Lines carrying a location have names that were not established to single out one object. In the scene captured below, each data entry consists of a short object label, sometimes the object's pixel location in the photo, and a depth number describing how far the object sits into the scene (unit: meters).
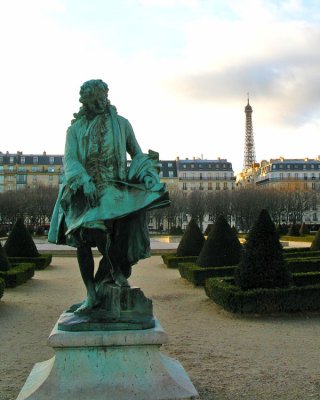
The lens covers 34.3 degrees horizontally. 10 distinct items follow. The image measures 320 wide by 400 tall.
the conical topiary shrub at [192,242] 20.43
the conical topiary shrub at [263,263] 10.65
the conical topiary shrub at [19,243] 19.95
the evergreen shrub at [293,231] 44.44
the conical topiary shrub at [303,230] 43.97
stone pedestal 4.41
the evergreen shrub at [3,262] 14.95
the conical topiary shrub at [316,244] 21.44
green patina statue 4.79
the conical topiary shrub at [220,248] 15.56
